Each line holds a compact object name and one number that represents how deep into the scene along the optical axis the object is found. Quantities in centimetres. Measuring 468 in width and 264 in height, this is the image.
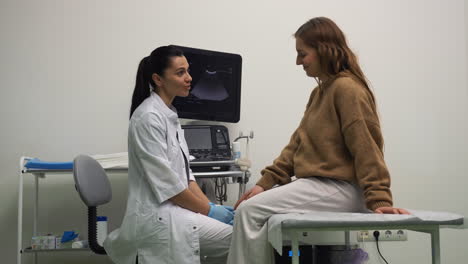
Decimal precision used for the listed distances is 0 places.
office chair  192
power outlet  287
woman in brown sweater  149
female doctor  167
